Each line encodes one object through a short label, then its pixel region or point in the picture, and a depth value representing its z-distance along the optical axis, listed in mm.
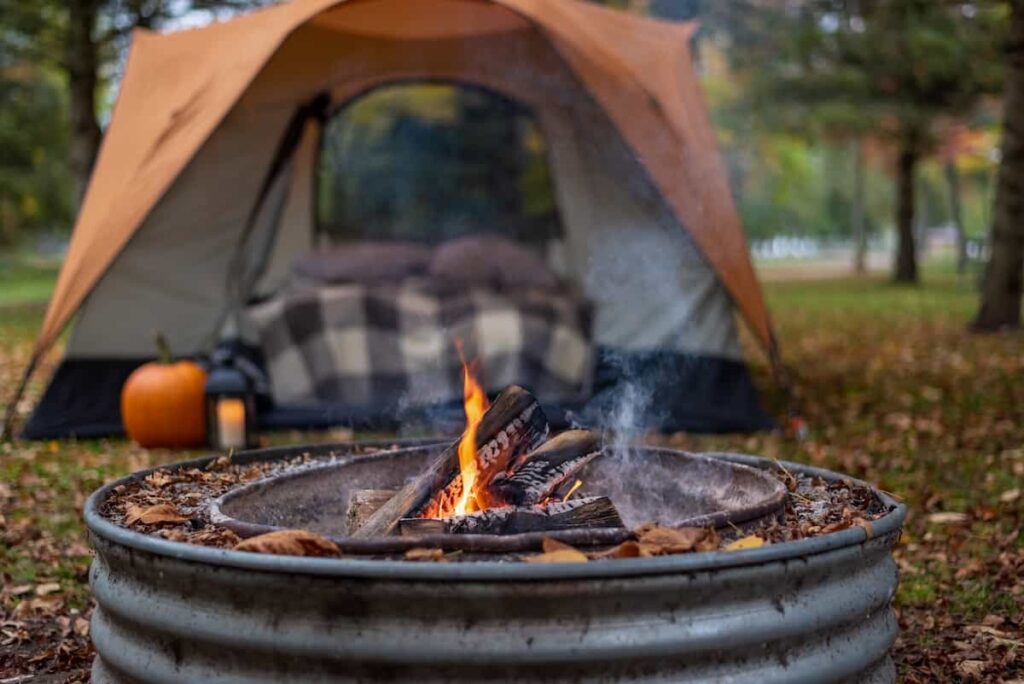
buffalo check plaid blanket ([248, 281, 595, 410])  6699
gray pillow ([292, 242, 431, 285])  7234
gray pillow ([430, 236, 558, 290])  7219
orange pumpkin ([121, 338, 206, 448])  5762
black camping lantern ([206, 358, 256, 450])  5793
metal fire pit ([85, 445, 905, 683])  1893
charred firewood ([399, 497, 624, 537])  2305
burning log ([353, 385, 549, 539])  2510
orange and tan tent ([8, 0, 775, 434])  5328
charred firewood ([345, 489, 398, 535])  2674
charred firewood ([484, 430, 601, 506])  2635
